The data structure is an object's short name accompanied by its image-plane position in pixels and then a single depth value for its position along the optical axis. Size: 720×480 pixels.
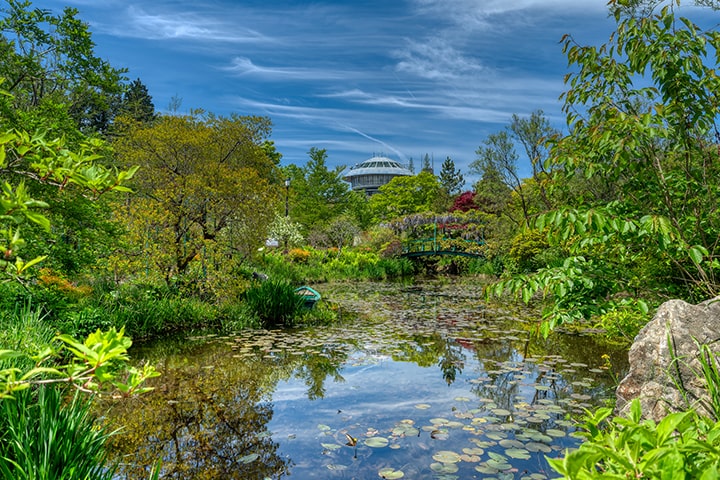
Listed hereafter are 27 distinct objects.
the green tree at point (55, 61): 9.67
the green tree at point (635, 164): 2.42
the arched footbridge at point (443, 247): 20.91
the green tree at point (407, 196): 32.91
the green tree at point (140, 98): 28.36
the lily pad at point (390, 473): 2.91
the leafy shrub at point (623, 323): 5.86
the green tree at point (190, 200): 8.19
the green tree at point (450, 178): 42.78
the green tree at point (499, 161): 21.12
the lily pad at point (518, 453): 3.13
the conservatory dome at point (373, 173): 56.72
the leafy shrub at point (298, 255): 18.33
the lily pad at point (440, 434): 3.52
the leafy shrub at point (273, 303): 8.53
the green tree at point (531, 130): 19.94
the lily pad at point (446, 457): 3.11
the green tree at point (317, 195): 27.34
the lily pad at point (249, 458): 3.17
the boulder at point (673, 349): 2.40
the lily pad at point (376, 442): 3.40
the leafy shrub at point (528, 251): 14.82
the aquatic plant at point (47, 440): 2.05
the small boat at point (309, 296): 9.30
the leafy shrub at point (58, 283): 6.64
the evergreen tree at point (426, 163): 52.64
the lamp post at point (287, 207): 26.77
